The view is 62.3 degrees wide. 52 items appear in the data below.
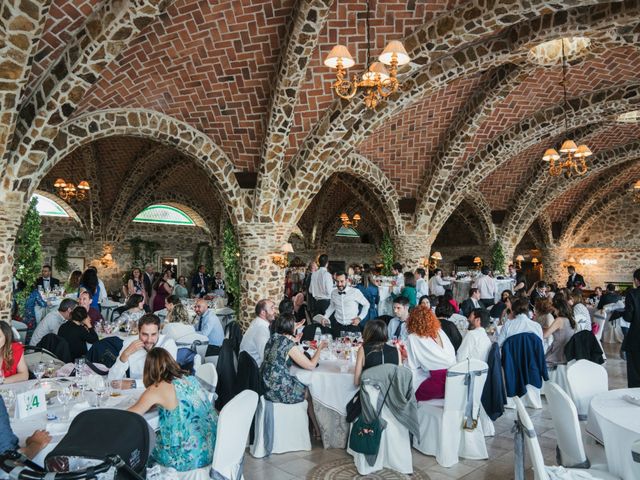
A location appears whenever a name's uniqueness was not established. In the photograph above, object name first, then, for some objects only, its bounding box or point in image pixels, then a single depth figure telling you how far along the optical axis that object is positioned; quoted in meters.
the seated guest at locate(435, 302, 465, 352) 6.13
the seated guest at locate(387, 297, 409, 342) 6.22
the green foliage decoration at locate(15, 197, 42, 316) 8.73
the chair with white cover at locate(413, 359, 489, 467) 4.48
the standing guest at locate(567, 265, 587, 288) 15.15
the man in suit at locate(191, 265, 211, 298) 14.51
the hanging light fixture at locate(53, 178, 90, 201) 12.91
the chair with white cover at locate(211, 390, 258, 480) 3.06
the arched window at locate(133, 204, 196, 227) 17.98
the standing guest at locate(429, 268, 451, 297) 12.66
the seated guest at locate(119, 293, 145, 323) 6.99
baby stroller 2.41
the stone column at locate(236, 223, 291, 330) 10.05
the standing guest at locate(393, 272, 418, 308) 9.68
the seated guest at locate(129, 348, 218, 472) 3.06
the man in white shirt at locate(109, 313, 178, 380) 4.09
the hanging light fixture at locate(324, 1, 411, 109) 5.27
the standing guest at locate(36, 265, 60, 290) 10.92
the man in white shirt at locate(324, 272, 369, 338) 7.52
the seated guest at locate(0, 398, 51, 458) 2.70
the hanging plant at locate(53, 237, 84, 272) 15.75
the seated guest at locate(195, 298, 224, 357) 6.43
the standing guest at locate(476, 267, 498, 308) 11.69
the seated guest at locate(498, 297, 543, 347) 5.79
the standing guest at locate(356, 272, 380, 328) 9.50
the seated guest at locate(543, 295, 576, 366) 6.25
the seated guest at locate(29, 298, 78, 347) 6.06
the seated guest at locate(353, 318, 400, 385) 4.45
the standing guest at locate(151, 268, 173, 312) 11.16
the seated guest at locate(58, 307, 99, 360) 5.53
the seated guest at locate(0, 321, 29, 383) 4.16
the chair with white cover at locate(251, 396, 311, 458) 4.79
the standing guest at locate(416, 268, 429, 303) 11.31
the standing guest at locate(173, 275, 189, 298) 12.75
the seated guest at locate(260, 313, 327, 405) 4.68
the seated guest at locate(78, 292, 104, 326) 6.89
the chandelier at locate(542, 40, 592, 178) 9.27
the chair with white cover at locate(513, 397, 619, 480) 2.79
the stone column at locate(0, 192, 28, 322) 6.84
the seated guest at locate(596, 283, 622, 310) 10.45
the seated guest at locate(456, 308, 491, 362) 5.15
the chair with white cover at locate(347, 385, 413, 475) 4.36
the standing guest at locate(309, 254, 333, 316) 9.34
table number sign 3.38
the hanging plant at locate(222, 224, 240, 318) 11.06
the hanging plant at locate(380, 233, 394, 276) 14.74
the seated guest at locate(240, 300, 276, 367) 5.42
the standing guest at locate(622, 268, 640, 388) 5.33
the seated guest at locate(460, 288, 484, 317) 8.70
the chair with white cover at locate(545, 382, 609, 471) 3.33
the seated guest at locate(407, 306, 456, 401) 4.77
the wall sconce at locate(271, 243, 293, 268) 10.15
